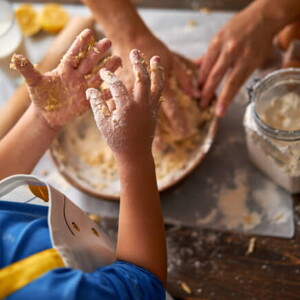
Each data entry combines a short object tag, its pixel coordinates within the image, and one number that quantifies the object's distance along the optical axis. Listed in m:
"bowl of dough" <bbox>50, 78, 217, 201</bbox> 0.77
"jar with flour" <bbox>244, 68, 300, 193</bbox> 0.67
